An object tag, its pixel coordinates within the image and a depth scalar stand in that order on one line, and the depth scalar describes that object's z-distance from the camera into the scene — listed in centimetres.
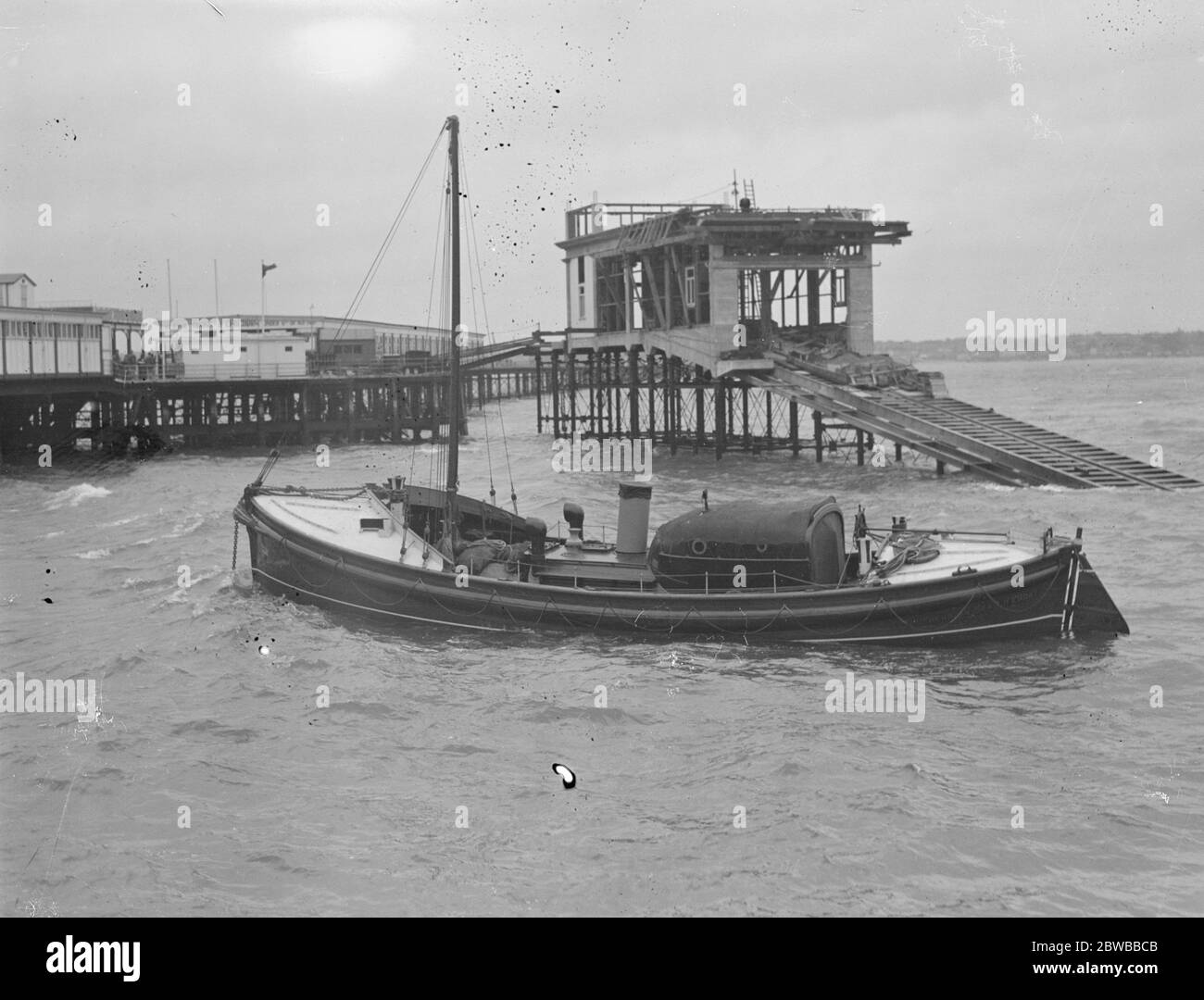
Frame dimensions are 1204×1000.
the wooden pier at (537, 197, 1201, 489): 4612
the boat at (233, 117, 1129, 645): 2462
